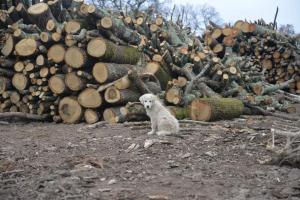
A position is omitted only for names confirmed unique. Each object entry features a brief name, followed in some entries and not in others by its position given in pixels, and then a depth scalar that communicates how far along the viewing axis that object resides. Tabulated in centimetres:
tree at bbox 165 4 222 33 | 5503
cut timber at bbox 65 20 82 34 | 859
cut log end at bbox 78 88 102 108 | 825
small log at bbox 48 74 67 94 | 852
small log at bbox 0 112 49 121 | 865
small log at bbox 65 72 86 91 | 838
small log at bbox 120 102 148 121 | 798
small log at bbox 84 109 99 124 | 834
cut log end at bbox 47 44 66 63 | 854
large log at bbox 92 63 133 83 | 826
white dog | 651
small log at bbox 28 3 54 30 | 923
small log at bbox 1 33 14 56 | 898
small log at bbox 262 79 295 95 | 1203
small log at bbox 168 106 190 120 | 833
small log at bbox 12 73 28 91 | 882
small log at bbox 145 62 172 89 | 940
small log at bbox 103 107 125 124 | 809
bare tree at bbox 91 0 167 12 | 3342
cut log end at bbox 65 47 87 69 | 832
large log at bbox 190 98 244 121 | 820
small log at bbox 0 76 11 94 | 905
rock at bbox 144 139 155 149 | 571
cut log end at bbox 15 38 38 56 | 870
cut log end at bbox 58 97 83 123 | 851
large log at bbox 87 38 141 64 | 835
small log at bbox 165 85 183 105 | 847
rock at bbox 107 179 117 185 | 413
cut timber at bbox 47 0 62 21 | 949
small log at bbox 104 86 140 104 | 813
